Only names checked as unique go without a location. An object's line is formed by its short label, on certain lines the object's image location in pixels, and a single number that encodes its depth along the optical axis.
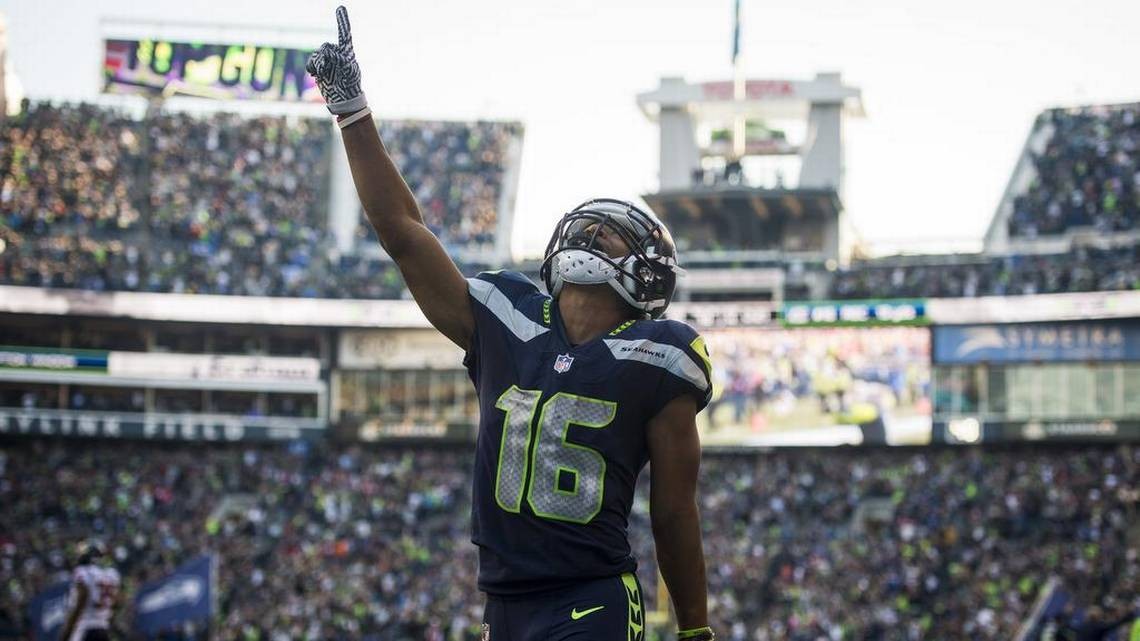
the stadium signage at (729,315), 39.22
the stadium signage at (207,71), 48.91
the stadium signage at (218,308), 40.84
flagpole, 46.91
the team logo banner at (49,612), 18.41
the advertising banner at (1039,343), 37.84
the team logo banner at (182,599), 22.11
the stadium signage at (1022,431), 37.50
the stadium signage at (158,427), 41.34
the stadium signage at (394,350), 43.19
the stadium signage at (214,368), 42.47
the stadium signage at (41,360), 41.91
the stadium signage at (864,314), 38.28
